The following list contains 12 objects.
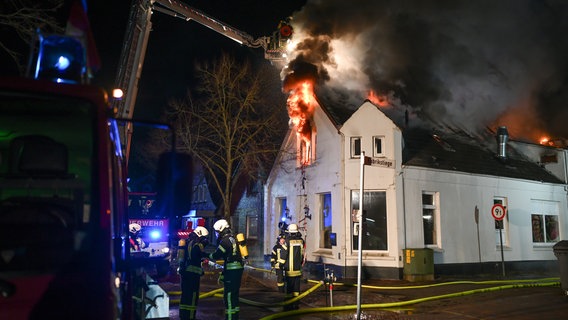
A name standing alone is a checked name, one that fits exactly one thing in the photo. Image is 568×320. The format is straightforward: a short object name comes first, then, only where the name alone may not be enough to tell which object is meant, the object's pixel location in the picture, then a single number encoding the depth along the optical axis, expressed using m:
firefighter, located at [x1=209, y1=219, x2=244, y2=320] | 7.26
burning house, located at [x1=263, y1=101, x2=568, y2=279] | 13.97
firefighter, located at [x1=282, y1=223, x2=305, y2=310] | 9.80
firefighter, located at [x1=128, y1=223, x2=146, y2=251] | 9.82
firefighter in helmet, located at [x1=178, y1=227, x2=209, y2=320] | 7.23
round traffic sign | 13.77
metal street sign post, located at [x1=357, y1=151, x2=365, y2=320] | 6.99
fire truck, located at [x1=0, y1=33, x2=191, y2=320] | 2.34
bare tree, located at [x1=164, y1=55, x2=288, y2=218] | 18.92
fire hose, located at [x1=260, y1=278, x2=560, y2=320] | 8.36
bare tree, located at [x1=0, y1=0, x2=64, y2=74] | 7.61
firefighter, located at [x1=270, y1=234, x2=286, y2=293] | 10.16
